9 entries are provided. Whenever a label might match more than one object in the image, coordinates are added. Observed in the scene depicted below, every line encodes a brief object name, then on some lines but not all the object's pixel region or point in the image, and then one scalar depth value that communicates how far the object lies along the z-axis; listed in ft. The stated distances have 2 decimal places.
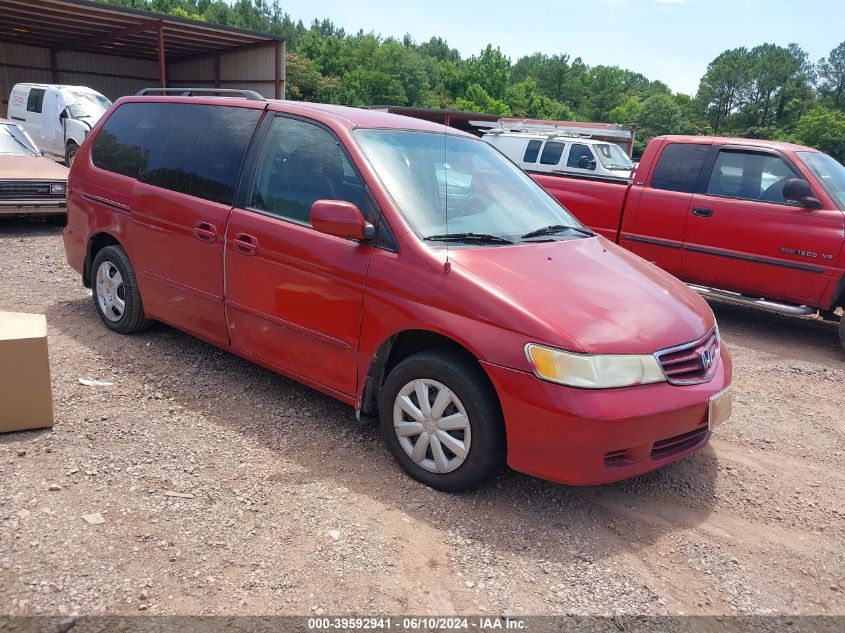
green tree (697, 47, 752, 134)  262.47
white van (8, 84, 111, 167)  48.73
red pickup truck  19.95
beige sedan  28.45
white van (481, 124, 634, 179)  44.60
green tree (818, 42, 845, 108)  262.88
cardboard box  11.28
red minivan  9.72
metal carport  63.46
